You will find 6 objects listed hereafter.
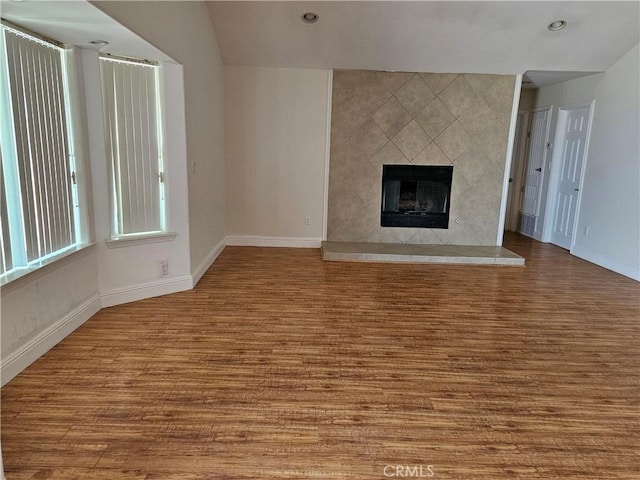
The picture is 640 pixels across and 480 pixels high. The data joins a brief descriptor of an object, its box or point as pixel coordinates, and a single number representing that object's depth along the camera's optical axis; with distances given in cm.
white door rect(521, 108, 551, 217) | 703
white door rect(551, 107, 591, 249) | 621
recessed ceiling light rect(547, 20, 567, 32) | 463
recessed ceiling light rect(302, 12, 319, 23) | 457
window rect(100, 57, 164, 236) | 352
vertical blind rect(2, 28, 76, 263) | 269
